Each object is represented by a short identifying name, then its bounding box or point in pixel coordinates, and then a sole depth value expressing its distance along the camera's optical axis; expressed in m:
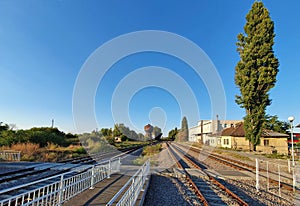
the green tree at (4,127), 28.20
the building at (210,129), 41.41
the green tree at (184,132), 78.03
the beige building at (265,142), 26.96
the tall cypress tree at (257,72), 22.61
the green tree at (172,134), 99.05
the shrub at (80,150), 20.52
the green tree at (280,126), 42.91
